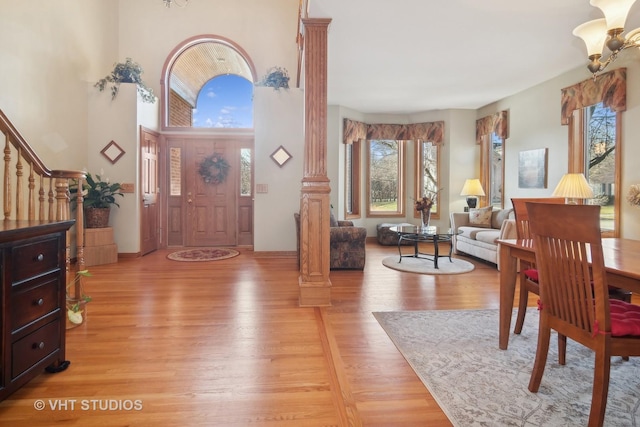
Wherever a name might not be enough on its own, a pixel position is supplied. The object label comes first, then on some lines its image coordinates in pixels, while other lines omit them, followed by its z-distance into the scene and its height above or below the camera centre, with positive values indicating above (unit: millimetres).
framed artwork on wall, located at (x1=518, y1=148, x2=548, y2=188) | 5655 +624
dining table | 2135 -302
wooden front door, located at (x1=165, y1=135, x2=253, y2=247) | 6863 +248
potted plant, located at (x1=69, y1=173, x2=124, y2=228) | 5398 +114
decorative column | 3400 +349
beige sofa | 5008 -383
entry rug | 5801 -750
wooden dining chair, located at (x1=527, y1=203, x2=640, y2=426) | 1580 -417
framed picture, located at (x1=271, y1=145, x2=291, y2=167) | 6121 +857
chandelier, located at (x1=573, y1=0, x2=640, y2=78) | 2230 +1140
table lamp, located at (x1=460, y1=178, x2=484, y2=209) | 6938 +335
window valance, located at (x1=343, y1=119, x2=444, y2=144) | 7500 +1610
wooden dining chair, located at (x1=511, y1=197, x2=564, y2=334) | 2553 -461
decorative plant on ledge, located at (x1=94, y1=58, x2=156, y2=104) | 5730 +2031
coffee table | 5121 -367
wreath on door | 6848 +740
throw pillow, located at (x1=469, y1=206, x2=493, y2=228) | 6283 -153
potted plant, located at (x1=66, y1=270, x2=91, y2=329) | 2869 -775
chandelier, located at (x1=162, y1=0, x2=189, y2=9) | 6777 +3732
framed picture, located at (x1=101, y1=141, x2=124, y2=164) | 5805 +893
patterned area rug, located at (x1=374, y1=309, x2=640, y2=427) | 1764 -960
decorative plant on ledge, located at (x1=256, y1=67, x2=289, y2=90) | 6102 +2108
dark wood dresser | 1735 -471
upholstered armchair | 4980 -532
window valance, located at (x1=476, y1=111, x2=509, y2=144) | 6578 +1526
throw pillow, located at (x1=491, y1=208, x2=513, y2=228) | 5953 -147
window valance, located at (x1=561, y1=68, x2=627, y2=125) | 4289 +1424
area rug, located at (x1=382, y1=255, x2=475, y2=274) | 4961 -810
